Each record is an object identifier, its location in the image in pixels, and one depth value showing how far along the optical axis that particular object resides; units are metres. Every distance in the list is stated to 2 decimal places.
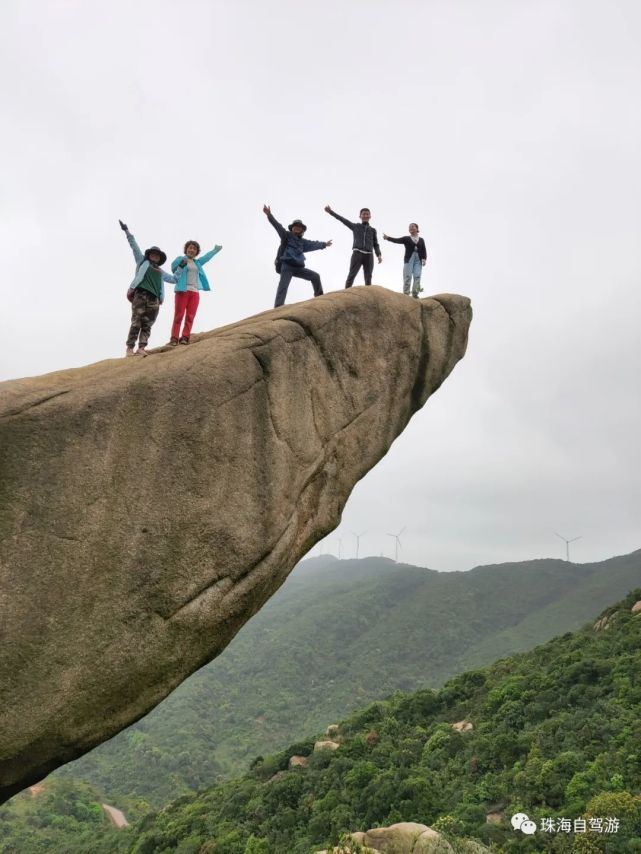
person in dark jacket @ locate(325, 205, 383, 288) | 14.60
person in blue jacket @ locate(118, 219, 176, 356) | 11.04
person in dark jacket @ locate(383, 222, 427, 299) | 14.95
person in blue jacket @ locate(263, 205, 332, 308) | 13.40
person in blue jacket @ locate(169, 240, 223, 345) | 11.38
